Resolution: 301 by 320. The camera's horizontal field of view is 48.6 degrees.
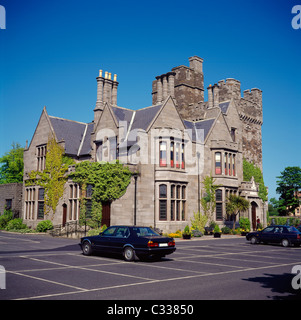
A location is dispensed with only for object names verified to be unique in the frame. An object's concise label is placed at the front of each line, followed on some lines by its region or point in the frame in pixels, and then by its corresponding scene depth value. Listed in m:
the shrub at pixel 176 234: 29.68
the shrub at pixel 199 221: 33.36
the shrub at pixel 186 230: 30.00
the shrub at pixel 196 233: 31.54
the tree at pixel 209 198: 34.72
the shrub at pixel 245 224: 35.72
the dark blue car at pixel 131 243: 14.55
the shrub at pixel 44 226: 33.62
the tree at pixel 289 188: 72.94
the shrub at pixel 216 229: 32.28
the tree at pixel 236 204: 34.81
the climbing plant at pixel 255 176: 46.66
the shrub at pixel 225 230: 34.50
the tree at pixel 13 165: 59.41
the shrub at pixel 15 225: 36.31
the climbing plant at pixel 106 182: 29.41
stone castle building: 30.52
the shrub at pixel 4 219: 39.09
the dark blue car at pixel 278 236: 23.45
